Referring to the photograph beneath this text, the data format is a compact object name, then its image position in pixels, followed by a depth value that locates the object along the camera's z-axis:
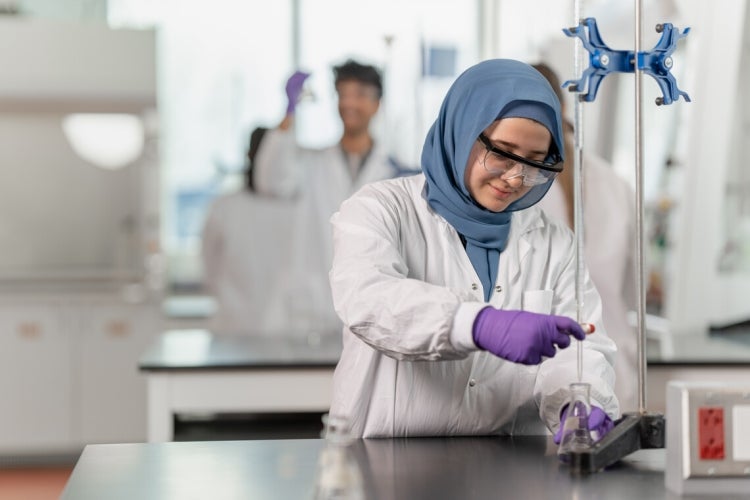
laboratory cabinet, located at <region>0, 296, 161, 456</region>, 5.40
